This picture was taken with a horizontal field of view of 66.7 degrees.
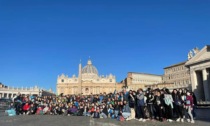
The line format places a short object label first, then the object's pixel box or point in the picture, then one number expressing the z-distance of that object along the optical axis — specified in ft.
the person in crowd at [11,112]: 45.82
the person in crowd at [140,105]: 29.07
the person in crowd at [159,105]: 27.91
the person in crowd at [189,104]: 26.91
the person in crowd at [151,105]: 29.01
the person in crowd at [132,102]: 30.80
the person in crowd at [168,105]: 27.78
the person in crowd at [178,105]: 28.13
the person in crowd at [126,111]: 32.21
